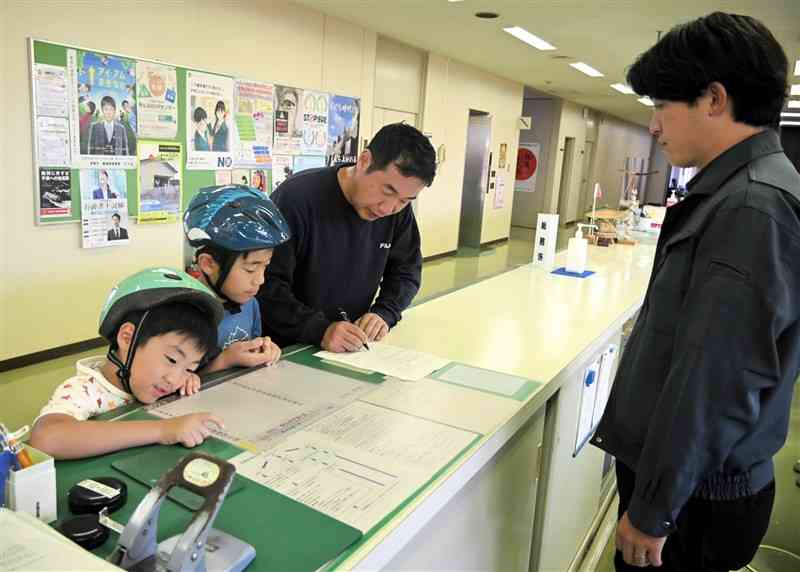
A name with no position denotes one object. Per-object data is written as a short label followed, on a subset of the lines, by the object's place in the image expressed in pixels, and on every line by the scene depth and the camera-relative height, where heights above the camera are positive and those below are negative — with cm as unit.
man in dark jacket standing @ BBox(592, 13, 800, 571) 99 -20
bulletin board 366 +19
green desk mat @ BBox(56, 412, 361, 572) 79 -50
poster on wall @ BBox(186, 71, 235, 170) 445 +30
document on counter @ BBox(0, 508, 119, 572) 64 -44
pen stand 78 -44
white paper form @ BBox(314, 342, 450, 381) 152 -49
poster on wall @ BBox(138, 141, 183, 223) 420 -17
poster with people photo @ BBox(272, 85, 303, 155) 523 +40
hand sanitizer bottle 319 -35
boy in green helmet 102 -39
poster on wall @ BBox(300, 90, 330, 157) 554 +43
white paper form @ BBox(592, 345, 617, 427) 221 -72
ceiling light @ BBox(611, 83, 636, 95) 955 +167
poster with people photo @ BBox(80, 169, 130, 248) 388 -35
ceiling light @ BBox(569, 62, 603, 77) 787 +160
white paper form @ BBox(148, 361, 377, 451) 114 -50
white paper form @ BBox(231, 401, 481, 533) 93 -50
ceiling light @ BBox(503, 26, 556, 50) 606 +153
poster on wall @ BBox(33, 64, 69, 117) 354 +35
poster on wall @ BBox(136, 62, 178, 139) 408 +39
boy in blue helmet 139 -18
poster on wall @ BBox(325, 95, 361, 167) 590 +41
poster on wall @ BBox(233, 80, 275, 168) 485 +35
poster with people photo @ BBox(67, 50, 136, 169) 374 +28
